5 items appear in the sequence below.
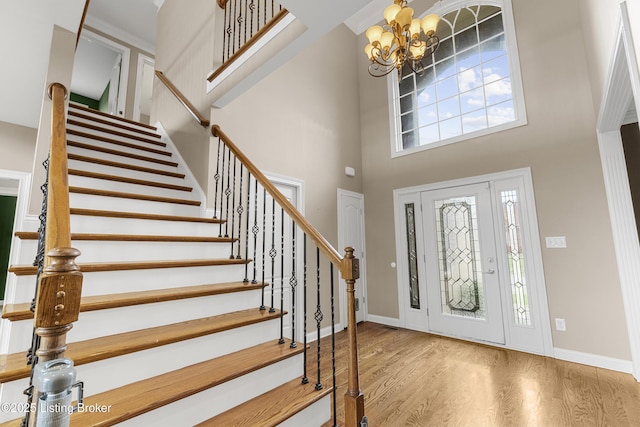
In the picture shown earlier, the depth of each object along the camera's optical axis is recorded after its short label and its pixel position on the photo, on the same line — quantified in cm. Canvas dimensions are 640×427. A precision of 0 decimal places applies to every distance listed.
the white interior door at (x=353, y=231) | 446
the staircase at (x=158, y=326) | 140
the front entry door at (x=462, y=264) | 364
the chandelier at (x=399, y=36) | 262
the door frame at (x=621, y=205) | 255
